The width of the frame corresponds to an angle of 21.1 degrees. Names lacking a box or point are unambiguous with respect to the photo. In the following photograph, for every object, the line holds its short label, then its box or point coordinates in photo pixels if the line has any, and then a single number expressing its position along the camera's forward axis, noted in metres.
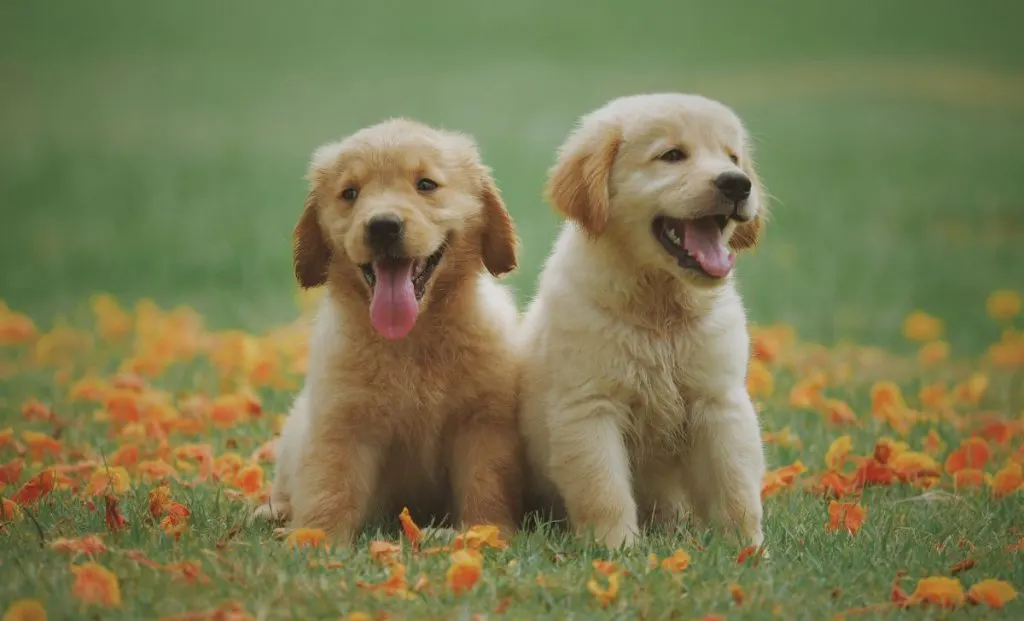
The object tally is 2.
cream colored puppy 8.01
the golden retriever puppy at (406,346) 8.26
